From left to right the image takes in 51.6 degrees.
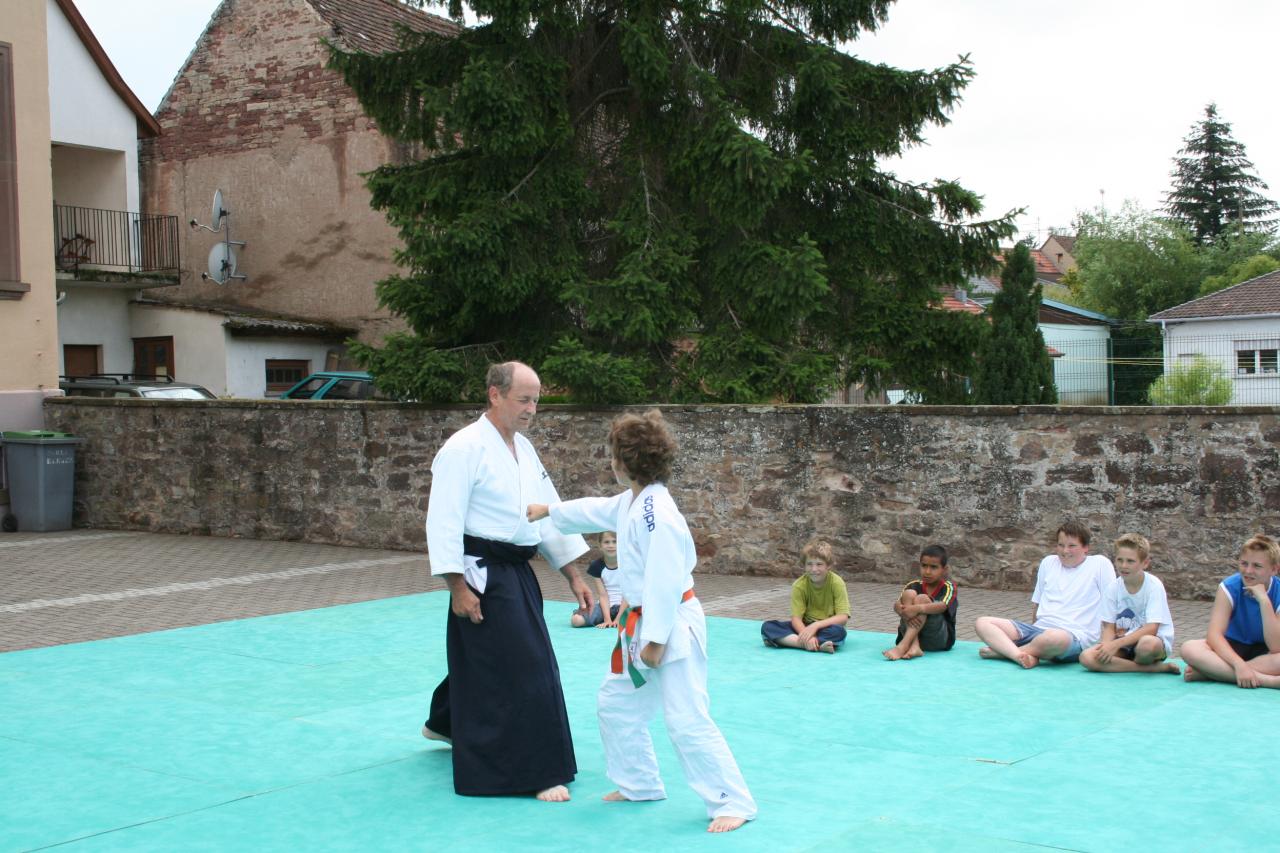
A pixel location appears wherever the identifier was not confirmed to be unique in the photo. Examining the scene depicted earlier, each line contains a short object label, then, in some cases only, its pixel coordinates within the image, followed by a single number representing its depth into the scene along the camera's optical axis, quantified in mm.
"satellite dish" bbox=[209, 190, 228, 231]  26875
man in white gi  5422
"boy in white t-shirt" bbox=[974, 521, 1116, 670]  8148
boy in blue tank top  7363
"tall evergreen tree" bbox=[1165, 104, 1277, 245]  68188
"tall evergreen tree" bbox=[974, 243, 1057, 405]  24328
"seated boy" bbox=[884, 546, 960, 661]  8445
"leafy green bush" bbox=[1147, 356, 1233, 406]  27125
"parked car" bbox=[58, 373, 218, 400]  19203
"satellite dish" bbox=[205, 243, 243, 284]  27188
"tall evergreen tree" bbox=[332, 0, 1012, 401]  13891
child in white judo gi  4957
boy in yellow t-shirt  8719
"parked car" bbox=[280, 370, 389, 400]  21453
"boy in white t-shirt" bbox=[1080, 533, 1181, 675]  7801
